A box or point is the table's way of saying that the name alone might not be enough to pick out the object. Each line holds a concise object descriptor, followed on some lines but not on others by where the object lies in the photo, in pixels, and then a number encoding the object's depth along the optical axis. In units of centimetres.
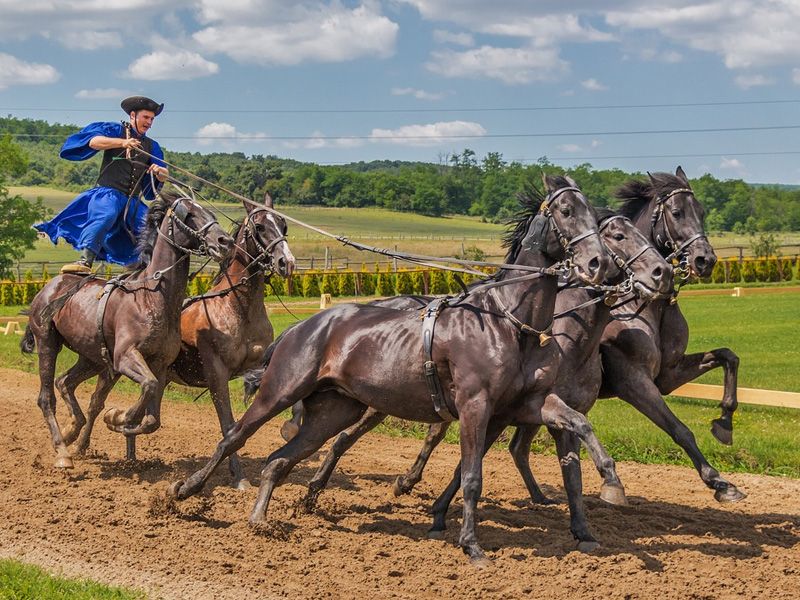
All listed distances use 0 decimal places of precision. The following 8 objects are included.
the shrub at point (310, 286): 4344
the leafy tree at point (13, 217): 5206
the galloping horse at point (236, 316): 958
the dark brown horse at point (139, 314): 935
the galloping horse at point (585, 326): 741
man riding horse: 1048
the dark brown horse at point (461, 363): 705
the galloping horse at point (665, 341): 817
